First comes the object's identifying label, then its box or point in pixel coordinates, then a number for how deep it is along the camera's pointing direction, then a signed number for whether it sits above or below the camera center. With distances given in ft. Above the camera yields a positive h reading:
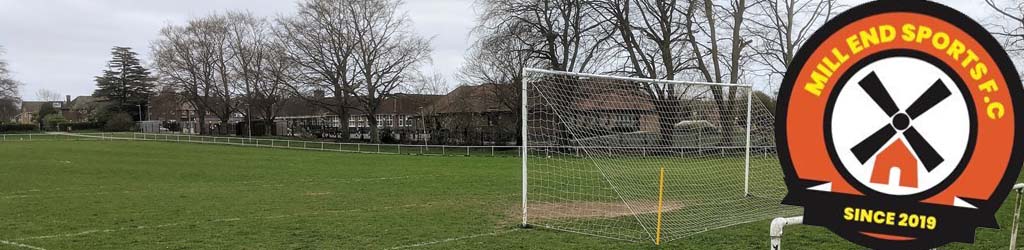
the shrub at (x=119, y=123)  238.89 -2.23
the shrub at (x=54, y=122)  247.70 -1.89
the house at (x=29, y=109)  368.89 +5.44
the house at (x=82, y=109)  317.75 +4.53
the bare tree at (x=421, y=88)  144.05 +6.95
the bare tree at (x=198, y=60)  180.24 +16.32
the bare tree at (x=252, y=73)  173.06 +11.93
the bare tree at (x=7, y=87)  195.15 +9.40
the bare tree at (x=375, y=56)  138.82 +13.28
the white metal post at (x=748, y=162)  40.88 -3.05
